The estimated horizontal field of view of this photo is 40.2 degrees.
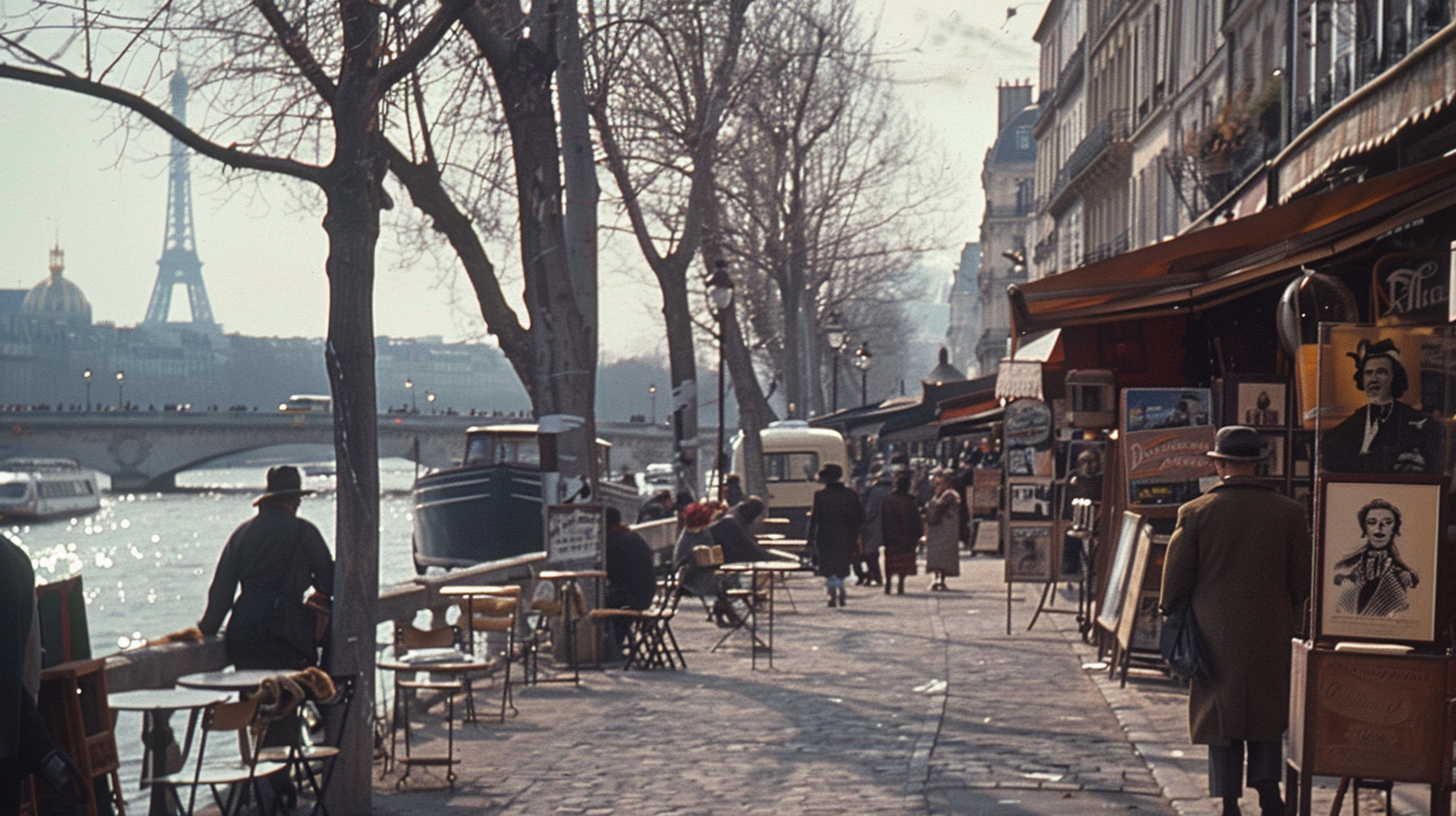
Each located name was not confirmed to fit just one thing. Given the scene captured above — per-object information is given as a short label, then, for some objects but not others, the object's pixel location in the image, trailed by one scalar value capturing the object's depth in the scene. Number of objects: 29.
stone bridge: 102.88
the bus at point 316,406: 89.68
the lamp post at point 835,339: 41.97
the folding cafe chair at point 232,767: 7.41
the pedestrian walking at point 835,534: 21.77
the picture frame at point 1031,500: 17.50
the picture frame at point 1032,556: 17.44
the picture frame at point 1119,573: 12.61
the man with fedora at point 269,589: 9.53
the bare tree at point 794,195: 34.83
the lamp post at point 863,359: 46.78
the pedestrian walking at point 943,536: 23.11
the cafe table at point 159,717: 7.51
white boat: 83.91
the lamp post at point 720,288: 28.39
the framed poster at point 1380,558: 7.25
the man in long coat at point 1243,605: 8.02
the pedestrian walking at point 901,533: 23.28
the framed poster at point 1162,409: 12.50
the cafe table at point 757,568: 16.20
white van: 36.94
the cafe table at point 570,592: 15.30
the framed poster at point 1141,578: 12.34
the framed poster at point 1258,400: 10.60
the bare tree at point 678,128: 25.87
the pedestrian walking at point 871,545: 25.72
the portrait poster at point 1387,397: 7.88
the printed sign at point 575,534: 15.91
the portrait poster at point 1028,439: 17.73
